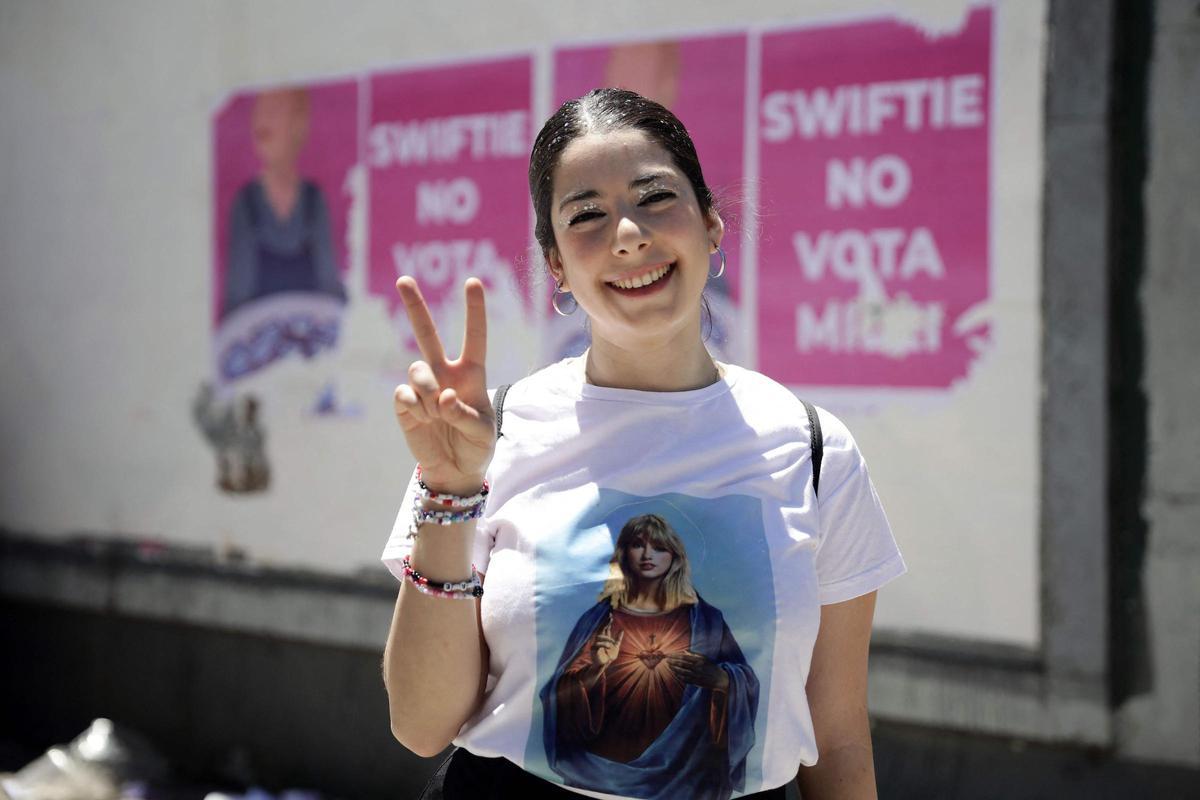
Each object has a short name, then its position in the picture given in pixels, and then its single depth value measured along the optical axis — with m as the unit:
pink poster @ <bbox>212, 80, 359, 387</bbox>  4.90
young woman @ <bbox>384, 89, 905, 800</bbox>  1.50
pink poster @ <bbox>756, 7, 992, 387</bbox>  3.63
